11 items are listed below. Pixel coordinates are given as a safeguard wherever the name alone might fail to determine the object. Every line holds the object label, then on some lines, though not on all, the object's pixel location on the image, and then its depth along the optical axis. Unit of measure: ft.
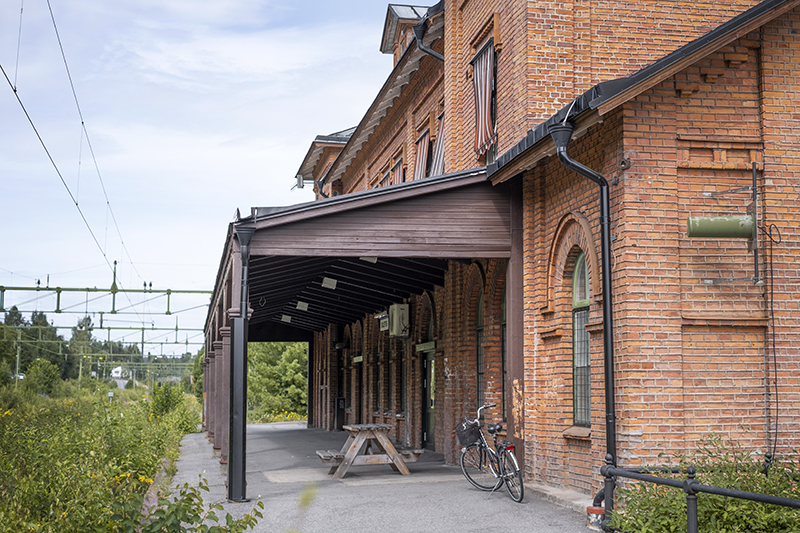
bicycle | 31.14
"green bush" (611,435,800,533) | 20.43
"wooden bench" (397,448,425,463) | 42.09
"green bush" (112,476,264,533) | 15.49
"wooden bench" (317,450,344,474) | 40.27
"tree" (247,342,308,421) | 137.69
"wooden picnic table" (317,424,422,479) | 39.88
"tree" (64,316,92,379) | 196.89
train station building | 26.84
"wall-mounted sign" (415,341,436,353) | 52.28
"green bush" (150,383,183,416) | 92.68
